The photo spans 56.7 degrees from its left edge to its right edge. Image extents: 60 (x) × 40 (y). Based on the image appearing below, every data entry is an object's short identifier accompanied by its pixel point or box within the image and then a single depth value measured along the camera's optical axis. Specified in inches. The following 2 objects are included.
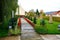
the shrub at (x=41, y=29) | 201.8
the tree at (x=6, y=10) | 214.2
